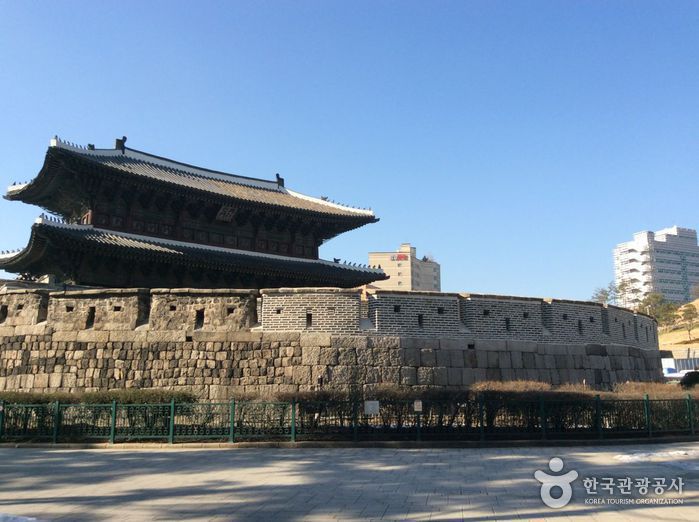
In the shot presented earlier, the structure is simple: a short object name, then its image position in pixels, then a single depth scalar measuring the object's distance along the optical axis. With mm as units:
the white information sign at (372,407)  11977
